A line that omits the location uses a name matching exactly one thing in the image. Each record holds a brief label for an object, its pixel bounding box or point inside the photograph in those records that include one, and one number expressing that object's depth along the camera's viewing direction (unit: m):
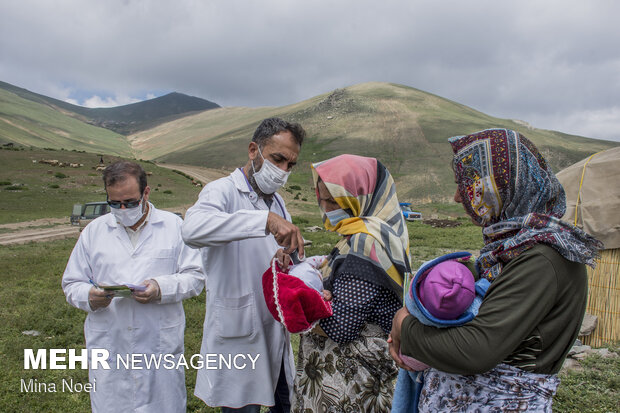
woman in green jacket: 1.45
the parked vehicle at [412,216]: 27.84
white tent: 6.25
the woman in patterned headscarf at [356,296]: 2.06
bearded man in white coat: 2.56
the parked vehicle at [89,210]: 18.91
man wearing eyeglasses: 2.85
